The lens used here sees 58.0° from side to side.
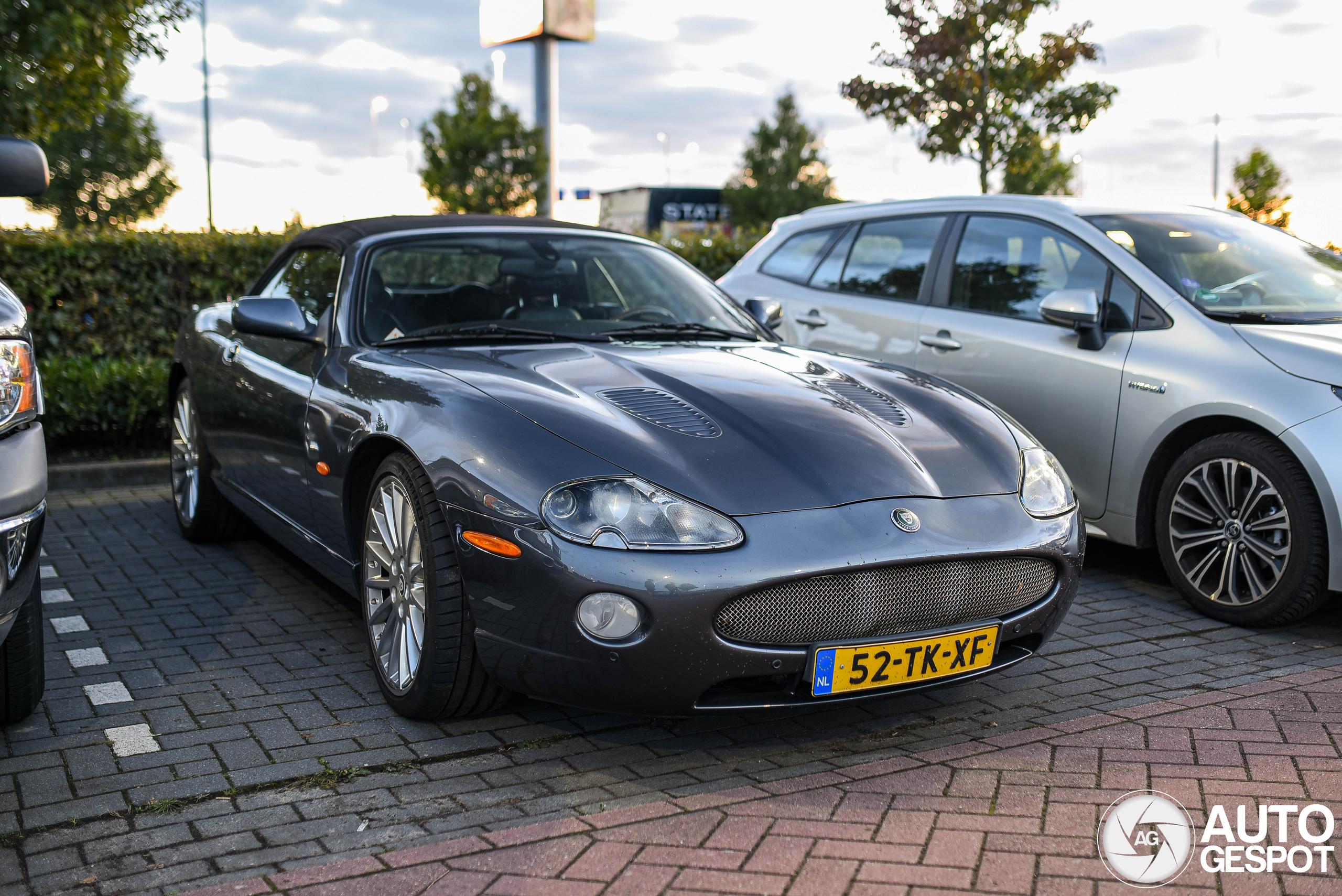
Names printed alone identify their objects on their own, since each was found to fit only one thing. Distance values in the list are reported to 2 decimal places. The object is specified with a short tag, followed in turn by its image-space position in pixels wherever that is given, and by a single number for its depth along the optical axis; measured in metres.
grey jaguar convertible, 3.00
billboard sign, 24.75
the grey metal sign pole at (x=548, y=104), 23.42
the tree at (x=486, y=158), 22.61
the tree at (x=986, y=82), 15.66
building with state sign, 40.91
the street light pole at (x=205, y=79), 31.12
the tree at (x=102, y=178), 32.72
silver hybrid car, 4.39
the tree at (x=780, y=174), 43.47
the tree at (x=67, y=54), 9.89
